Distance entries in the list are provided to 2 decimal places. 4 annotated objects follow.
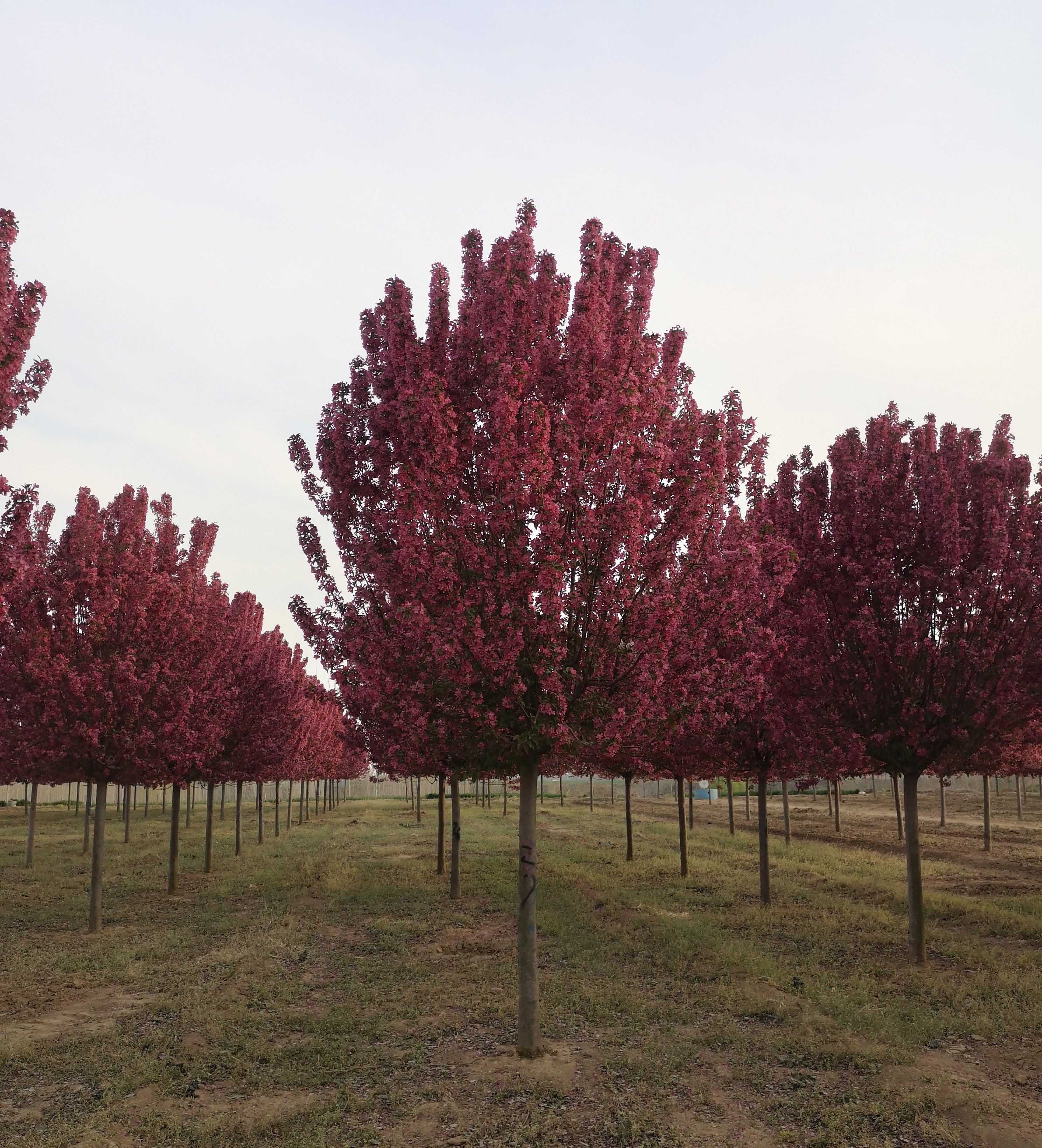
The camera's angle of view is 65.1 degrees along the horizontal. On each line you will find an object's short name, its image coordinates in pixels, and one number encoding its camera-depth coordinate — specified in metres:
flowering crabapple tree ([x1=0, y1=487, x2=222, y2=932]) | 14.41
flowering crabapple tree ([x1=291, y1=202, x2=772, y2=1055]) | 7.84
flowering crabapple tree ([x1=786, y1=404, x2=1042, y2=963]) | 11.75
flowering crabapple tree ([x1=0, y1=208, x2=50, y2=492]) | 8.44
